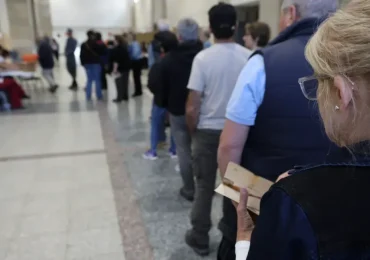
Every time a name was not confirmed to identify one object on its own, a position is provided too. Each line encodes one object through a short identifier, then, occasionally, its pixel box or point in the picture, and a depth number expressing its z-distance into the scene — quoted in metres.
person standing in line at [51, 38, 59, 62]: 15.96
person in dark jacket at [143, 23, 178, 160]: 3.25
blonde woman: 0.54
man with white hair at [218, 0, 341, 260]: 1.25
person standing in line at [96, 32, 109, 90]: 7.89
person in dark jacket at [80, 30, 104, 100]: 7.73
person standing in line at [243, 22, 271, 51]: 3.56
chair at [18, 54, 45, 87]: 8.94
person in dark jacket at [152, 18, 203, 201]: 2.87
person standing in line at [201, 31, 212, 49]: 5.73
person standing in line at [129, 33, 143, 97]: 8.47
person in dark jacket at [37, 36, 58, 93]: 9.06
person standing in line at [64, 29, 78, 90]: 9.70
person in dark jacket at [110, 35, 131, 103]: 7.38
